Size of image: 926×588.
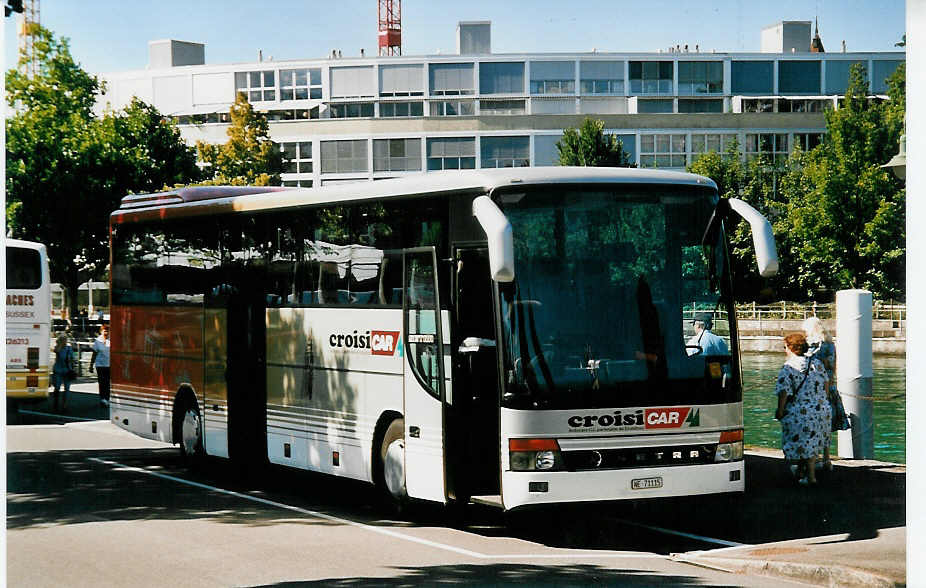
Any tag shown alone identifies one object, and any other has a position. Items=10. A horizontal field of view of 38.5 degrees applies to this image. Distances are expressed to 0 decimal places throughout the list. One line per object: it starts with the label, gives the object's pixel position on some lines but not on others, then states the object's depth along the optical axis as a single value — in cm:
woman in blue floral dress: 1377
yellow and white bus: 2559
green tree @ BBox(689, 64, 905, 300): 4706
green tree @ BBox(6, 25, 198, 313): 3522
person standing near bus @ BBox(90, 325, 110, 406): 2870
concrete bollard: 1531
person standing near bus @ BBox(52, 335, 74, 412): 2878
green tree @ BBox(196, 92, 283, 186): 6100
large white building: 7694
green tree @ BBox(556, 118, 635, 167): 5881
